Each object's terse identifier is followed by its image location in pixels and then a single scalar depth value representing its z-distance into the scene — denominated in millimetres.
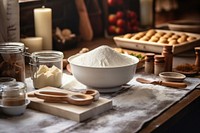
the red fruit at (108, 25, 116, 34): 1974
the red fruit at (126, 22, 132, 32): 2012
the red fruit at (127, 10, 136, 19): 2025
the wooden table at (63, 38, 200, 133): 941
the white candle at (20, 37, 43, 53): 1502
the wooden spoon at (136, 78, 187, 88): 1183
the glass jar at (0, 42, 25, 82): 1127
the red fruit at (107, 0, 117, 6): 1972
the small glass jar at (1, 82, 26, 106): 953
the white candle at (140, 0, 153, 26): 2153
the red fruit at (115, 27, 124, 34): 1972
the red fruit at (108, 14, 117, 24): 1961
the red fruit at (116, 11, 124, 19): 1971
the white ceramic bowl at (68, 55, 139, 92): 1094
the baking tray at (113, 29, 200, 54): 1578
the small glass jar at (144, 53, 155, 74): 1341
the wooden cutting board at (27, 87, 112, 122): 942
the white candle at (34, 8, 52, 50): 1557
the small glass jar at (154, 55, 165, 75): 1313
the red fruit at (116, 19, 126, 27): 1974
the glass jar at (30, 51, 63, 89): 1160
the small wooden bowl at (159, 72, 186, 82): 1241
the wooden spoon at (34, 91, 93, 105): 976
